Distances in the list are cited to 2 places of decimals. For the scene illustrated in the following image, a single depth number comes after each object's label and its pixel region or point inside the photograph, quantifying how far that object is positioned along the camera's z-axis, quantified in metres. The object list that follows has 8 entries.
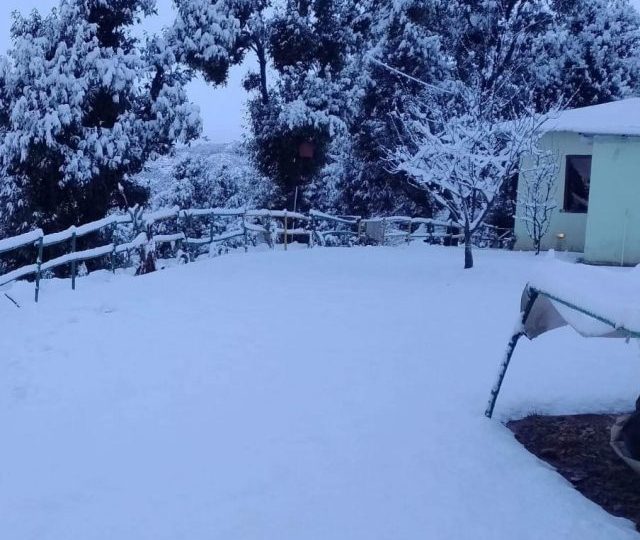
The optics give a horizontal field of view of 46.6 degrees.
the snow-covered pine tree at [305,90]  22.22
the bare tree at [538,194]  17.95
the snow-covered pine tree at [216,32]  21.34
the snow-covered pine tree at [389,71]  24.50
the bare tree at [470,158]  14.25
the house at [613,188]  15.18
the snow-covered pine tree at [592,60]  28.41
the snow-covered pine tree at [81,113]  17.11
